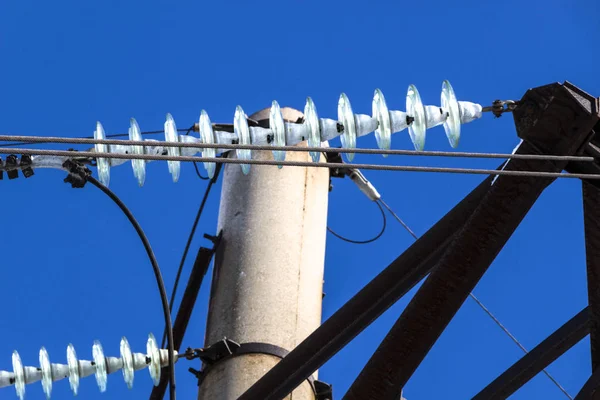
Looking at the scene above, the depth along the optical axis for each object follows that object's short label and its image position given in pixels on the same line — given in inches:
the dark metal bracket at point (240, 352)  694.6
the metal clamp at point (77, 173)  689.4
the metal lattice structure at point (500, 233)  497.6
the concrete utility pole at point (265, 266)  699.5
